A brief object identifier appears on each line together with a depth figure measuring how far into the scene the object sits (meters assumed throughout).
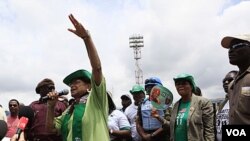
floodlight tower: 26.77
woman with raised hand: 2.03
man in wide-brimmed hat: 2.02
